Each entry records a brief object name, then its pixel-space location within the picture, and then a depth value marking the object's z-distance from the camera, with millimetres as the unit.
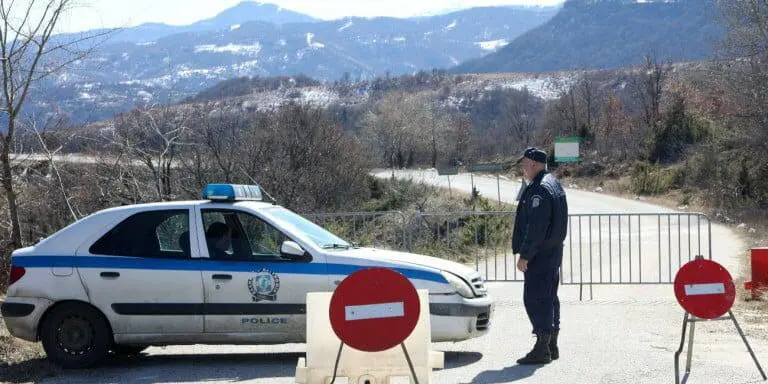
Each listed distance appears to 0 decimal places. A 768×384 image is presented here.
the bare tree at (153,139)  18094
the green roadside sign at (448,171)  24219
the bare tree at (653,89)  58188
